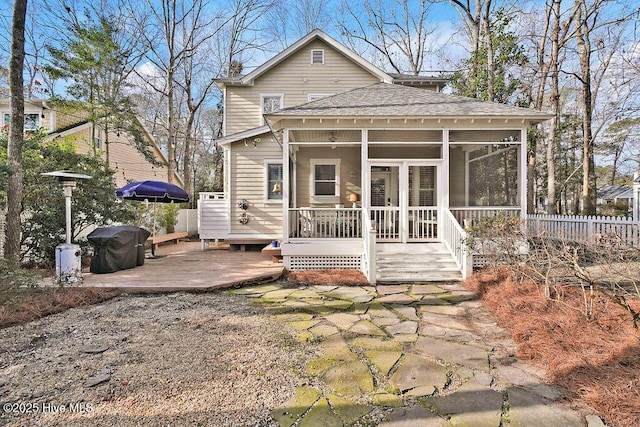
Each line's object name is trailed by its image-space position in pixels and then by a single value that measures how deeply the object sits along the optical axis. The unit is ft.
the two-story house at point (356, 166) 23.06
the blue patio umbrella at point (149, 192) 28.84
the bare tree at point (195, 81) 62.13
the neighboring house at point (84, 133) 44.96
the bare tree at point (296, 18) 62.69
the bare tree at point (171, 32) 51.62
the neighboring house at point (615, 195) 81.46
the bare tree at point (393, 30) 61.11
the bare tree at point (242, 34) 60.85
